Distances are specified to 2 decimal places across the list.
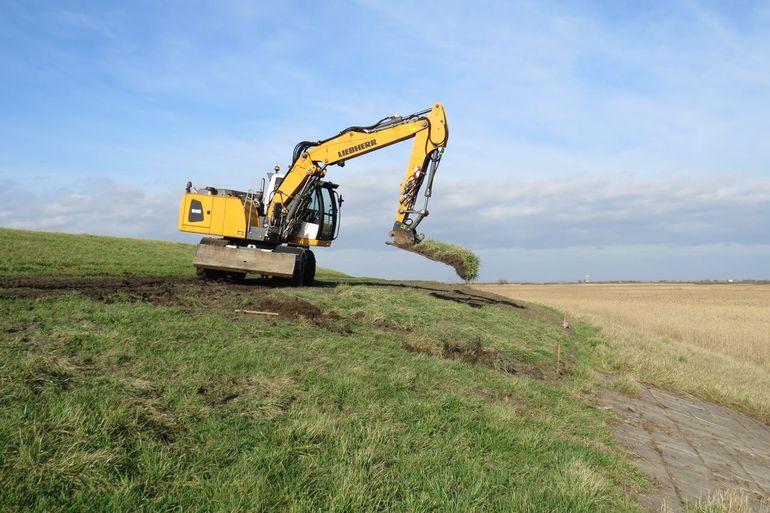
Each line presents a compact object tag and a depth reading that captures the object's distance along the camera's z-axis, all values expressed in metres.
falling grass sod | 15.54
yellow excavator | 15.84
